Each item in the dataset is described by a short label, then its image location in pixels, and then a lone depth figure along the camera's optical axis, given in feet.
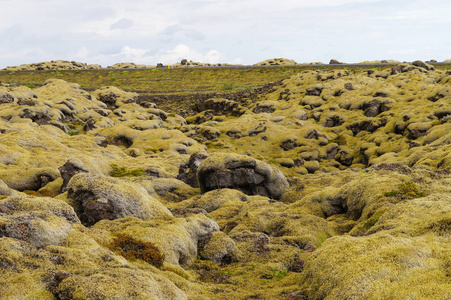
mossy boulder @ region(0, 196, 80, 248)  45.88
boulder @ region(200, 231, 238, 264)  65.87
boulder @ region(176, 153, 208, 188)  131.17
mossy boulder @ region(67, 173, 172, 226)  71.05
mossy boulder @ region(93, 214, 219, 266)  59.47
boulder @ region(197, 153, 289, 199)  117.08
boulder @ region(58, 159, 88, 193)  106.93
